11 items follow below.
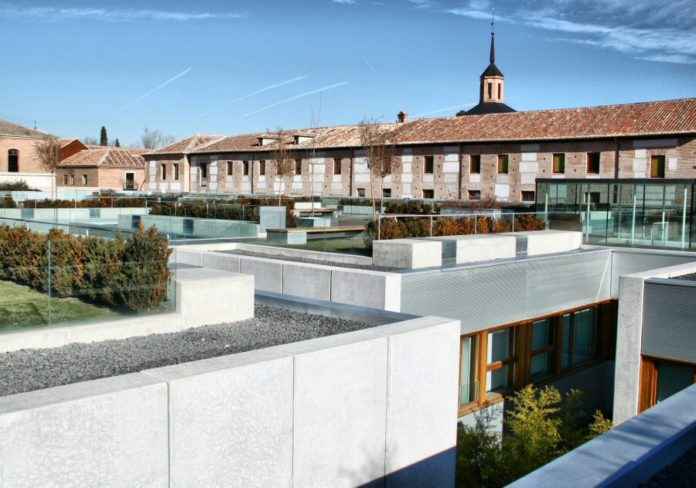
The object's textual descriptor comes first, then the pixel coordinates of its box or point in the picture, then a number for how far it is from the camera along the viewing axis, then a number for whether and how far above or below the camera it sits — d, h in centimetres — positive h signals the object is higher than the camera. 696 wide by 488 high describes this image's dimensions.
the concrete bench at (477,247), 1439 -129
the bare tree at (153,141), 10750 +609
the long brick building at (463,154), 3388 +173
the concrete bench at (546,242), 1661 -135
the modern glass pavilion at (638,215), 1998 -77
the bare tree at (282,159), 4306 +145
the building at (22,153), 5266 +196
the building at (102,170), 6072 +87
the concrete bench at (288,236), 1741 -131
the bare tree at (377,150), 3928 +193
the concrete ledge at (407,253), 1355 -132
